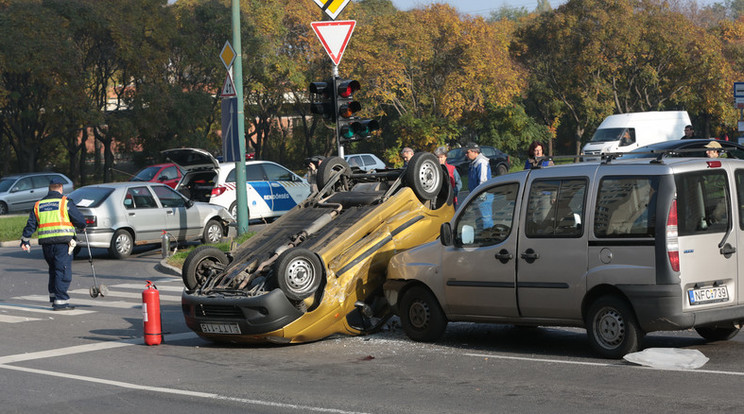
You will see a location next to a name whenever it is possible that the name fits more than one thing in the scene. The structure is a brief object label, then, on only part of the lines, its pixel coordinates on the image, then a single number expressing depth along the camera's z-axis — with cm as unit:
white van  3828
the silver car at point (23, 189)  3775
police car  2459
